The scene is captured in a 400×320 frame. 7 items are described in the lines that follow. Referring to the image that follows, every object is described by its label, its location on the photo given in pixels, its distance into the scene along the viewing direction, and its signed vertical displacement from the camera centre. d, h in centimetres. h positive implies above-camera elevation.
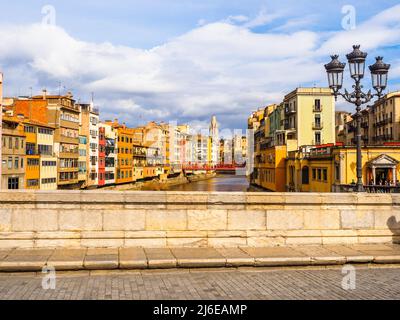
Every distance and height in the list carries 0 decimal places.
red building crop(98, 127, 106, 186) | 8819 +128
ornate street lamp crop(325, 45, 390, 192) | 1738 +318
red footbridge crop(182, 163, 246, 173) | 13686 -118
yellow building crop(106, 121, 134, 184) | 9774 +160
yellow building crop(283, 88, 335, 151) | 7181 +677
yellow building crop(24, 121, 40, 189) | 6116 +71
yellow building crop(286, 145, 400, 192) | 4466 -26
